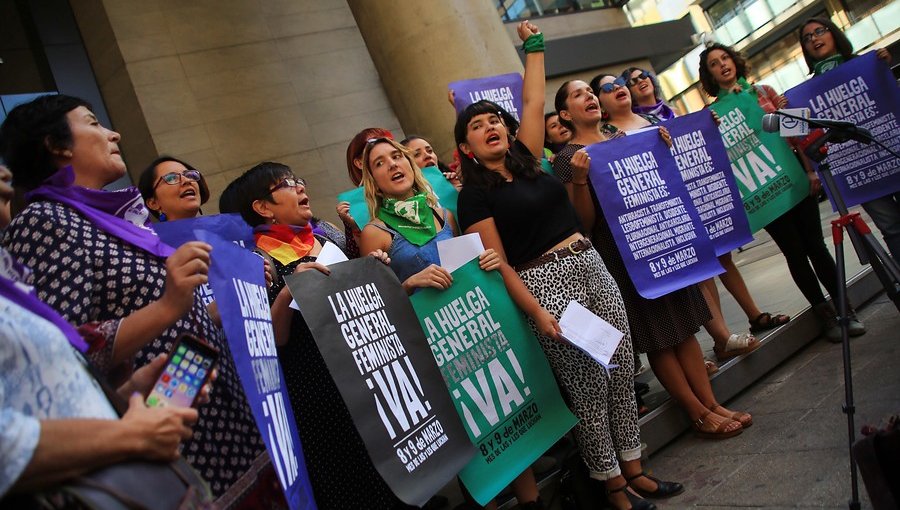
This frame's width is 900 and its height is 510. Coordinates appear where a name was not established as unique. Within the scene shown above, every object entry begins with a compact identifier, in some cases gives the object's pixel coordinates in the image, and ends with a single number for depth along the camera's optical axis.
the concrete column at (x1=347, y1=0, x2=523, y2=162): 7.26
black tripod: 2.72
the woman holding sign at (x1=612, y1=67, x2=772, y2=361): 4.05
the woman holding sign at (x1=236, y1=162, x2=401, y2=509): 2.52
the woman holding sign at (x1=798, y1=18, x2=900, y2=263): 4.26
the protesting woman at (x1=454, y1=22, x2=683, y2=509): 2.96
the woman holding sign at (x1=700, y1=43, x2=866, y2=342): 4.41
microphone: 2.85
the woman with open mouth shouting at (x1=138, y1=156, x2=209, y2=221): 3.08
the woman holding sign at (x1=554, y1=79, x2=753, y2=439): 3.46
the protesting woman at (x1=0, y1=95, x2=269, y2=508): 1.70
